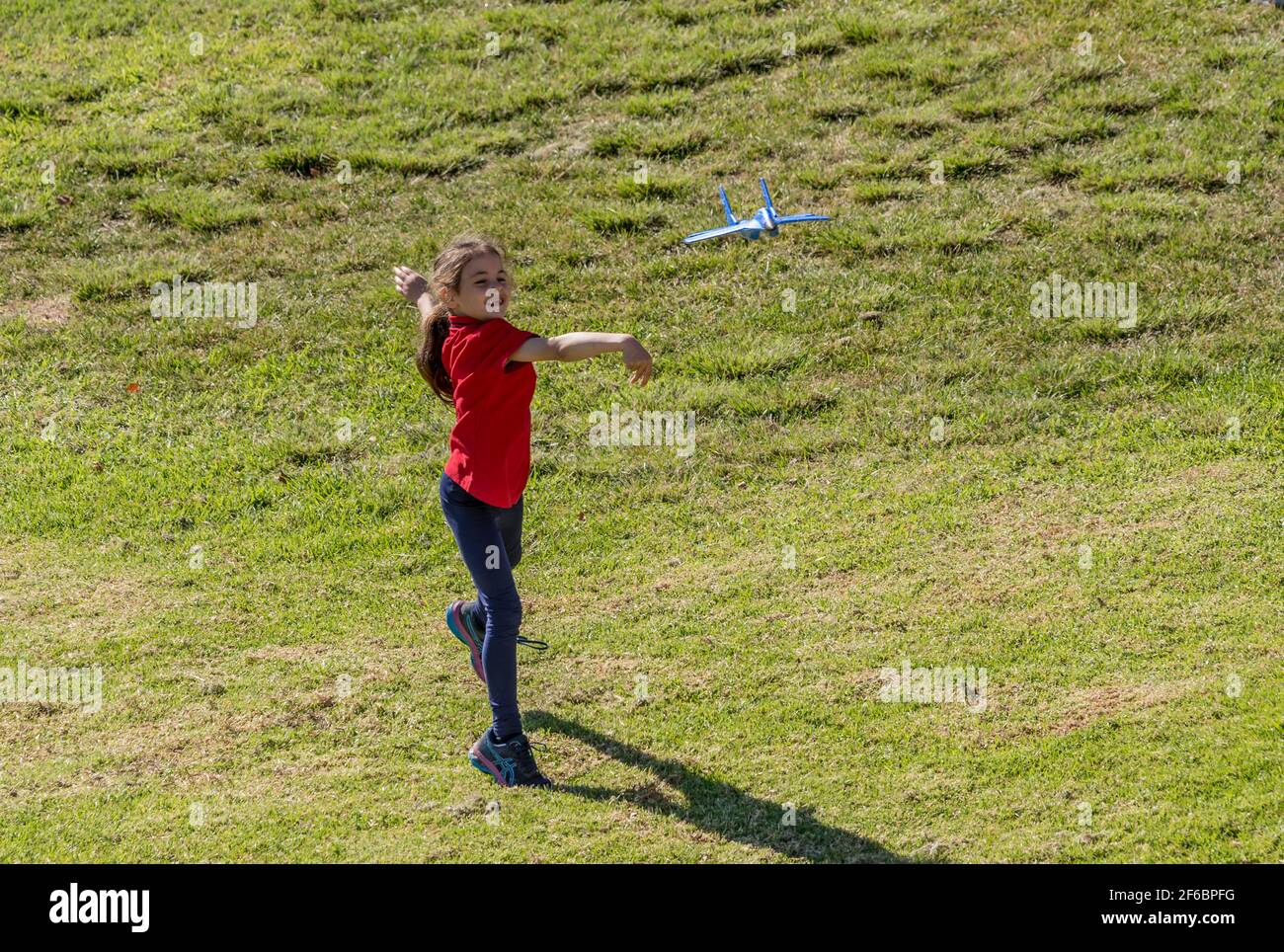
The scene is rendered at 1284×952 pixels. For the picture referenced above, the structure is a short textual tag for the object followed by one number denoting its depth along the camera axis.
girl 11.09
